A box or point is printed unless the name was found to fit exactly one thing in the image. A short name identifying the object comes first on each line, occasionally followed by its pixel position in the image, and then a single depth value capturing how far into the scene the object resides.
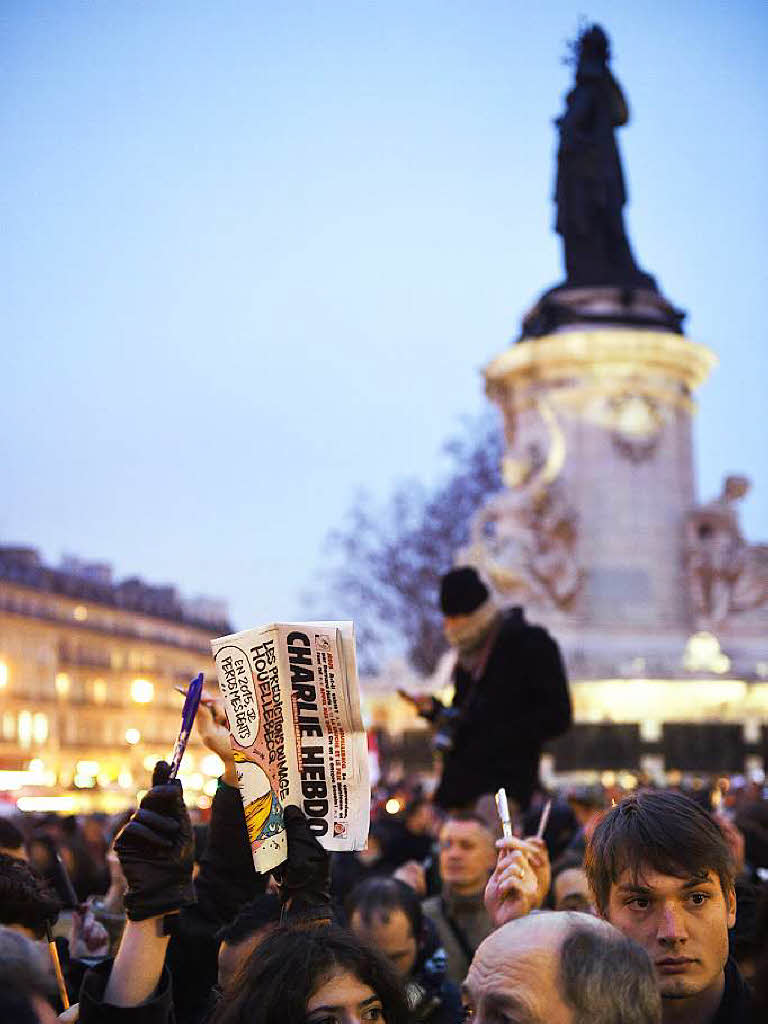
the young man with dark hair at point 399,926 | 6.02
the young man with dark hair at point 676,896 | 3.77
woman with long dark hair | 3.10
